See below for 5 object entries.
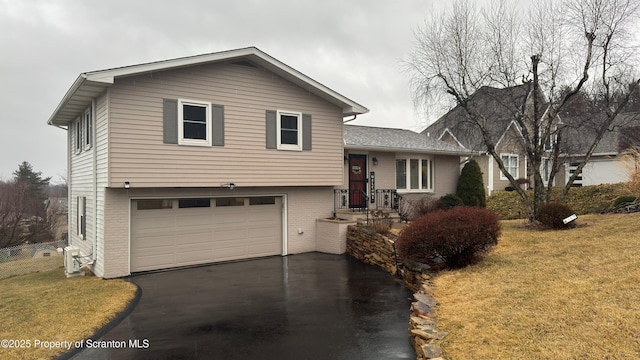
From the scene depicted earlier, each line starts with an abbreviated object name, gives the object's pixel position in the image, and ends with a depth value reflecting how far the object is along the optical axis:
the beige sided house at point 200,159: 10.01
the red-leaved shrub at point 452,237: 8.16
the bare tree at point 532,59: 12.04
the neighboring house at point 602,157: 20.81
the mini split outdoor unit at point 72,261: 10.55
